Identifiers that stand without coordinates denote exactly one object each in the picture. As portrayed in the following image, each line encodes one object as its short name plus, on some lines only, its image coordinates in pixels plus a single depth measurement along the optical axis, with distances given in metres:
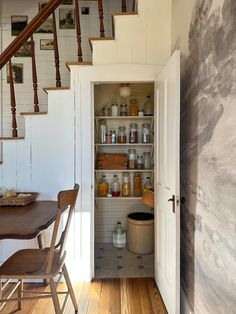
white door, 1.45
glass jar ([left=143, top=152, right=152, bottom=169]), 2.74
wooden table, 1.27
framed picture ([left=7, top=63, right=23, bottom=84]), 2.71
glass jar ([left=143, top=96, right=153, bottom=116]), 2.69
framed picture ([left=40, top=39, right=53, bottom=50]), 2.71
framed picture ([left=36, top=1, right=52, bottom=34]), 2.69
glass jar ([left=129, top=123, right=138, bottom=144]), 2.69
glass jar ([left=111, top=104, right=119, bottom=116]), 2.69
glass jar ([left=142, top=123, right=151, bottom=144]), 2.70
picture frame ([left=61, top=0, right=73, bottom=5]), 2.68
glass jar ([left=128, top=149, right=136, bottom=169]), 2.72
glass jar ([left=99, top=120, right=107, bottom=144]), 2.71
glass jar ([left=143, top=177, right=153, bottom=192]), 2.70
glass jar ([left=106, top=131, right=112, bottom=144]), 2.68
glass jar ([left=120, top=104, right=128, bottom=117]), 2.72
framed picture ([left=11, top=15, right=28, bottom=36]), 2.68
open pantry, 2.64
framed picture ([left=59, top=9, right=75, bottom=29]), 2.70
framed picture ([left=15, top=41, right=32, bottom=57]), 2.71
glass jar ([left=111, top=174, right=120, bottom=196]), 2.72
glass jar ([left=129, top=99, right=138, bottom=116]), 2.68
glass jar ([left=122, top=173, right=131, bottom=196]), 2.71
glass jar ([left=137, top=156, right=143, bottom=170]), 2.75
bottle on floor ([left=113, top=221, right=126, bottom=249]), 2.74
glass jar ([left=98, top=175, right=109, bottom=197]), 2.72
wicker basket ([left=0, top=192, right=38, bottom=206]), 1.86
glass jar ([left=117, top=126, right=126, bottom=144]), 2.72
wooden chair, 1.36
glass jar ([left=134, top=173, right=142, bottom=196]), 2.73
